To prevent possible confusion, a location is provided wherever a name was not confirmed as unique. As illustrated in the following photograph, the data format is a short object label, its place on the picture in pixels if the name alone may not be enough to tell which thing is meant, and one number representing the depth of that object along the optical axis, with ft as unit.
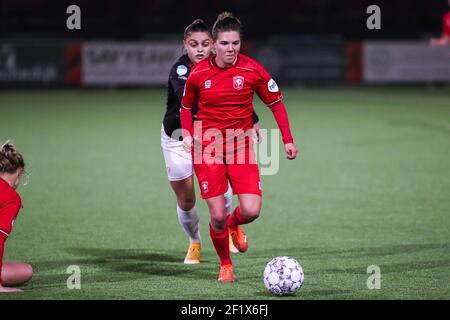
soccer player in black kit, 46.60
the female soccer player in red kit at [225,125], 42.98
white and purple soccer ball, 39.52
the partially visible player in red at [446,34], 96.22
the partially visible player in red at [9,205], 39.42
